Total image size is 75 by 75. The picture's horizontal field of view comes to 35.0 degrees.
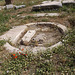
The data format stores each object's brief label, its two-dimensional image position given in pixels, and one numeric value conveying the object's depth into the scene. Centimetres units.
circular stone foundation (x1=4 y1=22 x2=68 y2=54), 365
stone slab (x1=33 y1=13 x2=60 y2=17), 618
